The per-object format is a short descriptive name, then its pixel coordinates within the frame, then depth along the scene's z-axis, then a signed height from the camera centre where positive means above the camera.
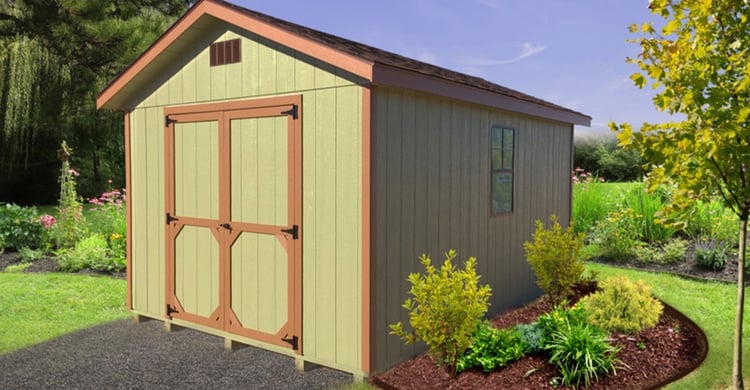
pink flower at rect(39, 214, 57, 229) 10.82 -0.91
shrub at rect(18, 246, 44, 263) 10.02 -1.45
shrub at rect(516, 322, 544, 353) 4.73 -1.36
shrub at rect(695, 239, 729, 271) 8.99 -1.27
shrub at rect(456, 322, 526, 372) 4.59 -1.43
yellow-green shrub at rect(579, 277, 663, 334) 5.17 -1.23
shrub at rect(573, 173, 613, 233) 11.49 -0.64
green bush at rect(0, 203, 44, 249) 10.82 -1.06
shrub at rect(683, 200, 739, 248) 9.87 -0.86
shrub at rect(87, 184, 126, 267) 9.78 -0.99
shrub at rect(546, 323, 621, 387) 4.32 -1.41
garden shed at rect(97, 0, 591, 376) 4.64 -0.06
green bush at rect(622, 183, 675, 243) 10.42 -0.88
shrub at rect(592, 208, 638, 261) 10.00 -1.11
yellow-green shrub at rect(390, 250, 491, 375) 4.18 -0.99
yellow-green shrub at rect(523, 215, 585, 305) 6.02 -0.87
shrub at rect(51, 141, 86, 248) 10.27 -0.83
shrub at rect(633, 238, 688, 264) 9.51 -1.29
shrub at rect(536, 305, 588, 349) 4.77 -1.30
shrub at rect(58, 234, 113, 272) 9.34 -1.40
